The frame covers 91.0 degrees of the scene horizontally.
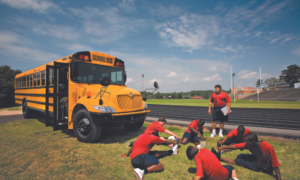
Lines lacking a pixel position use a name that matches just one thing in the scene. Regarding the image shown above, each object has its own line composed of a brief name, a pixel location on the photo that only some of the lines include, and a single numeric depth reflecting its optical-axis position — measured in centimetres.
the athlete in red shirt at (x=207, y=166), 240
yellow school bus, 456
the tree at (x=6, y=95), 1874
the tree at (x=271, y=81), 9505
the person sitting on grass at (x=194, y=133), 485
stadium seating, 4040
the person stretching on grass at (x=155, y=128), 402
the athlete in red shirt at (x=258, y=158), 290
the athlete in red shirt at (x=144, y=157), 310
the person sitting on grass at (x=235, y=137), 388
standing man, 560
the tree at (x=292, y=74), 7412
